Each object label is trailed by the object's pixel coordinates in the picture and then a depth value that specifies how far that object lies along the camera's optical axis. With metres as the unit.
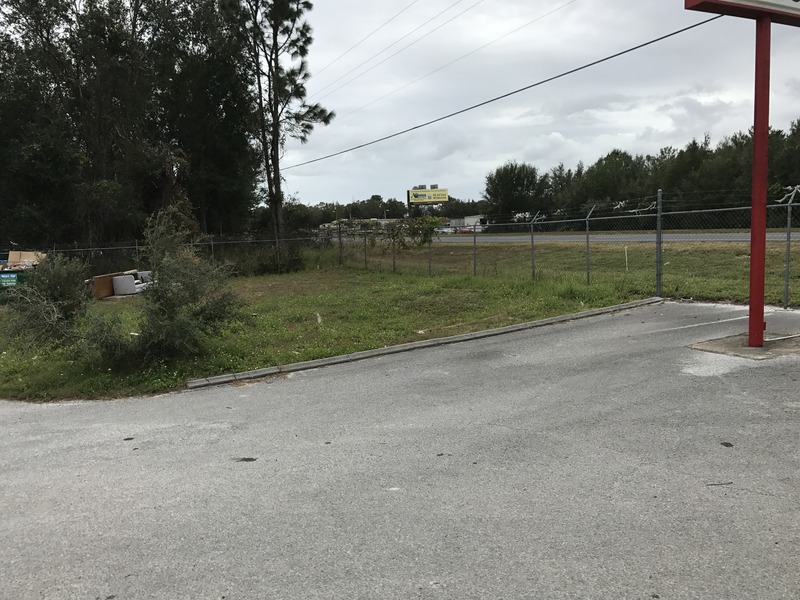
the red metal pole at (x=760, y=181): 7.30
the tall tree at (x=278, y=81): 29.51
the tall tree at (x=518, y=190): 83.56
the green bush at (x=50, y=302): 7.70
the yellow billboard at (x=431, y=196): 129.50
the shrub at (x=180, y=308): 7.90
